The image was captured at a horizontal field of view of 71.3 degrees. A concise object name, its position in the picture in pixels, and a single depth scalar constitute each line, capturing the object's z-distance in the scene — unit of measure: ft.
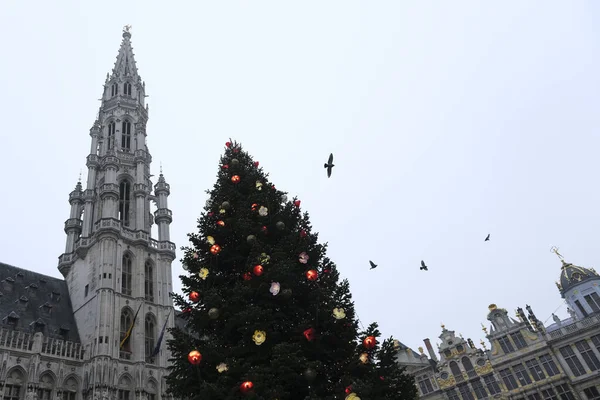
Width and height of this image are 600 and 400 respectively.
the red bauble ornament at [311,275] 42.96
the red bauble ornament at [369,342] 39.27
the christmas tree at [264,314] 36.09
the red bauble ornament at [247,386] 34.27
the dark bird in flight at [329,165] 43.98
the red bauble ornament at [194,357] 37.65
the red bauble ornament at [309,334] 38.56
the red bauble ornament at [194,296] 43.50
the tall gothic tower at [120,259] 103.91
